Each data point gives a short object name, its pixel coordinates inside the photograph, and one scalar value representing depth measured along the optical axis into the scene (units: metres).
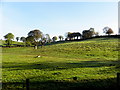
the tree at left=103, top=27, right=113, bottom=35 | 132.25
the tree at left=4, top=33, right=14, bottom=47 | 99.96
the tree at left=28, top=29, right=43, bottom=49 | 93.56
